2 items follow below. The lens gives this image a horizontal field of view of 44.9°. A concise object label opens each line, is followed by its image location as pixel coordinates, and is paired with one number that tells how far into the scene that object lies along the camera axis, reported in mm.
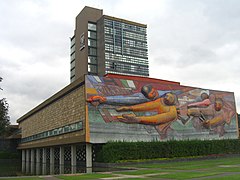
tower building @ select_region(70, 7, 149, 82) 95500
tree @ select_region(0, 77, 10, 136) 25080
